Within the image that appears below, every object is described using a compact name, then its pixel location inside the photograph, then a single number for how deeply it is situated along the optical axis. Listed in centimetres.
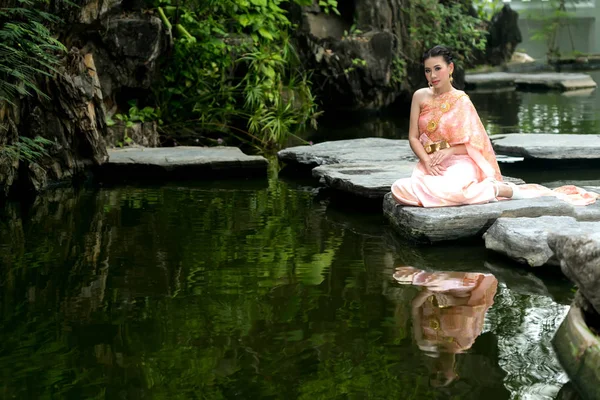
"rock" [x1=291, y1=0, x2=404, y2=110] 1498
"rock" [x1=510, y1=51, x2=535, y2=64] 2855
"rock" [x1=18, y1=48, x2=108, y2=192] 755
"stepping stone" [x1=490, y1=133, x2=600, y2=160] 848
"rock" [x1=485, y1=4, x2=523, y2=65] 2667
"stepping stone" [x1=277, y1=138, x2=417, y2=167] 840
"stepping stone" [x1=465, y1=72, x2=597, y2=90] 2028
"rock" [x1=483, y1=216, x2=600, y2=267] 492
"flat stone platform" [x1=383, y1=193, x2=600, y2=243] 554
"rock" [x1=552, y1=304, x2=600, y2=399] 304
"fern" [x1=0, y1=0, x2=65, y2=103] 662
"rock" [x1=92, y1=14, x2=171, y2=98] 950
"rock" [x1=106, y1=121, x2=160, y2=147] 951
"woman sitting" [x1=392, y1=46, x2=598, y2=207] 604
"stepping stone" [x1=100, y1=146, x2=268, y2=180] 843
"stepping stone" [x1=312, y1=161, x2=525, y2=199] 678
